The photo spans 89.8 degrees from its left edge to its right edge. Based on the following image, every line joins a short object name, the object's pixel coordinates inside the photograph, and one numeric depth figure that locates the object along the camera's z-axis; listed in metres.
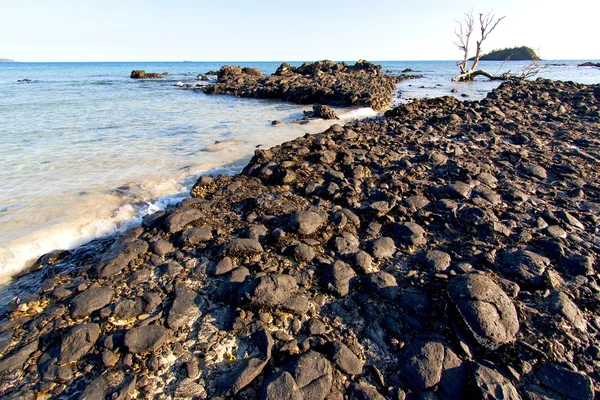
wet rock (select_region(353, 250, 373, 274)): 3.13
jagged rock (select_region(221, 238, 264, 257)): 3.32
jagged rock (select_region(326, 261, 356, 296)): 2.86
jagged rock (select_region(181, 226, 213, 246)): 3.57
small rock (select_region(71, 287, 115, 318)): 2.64
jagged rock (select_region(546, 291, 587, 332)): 2.43
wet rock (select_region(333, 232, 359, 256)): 3.39
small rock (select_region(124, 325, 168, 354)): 2.29
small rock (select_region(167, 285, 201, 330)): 2.55
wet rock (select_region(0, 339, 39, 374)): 2.18
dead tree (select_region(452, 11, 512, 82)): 28.84
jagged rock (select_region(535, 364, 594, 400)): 1.92
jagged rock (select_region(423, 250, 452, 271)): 3.11
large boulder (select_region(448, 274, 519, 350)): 2.25
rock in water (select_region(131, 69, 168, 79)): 43.19
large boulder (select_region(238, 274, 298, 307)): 2.63
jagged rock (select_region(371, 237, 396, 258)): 3.36
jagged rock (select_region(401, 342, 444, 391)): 2.06
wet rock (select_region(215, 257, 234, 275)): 3.10
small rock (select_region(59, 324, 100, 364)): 2.24
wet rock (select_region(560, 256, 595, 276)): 2.98
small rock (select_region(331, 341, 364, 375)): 2.17
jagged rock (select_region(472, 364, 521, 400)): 1.90
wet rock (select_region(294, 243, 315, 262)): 3.24
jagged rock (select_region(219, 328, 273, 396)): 2.01
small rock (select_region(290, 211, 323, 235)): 3.67
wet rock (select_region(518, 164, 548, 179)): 5.37
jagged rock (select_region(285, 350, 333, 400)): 1.96
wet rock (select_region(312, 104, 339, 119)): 12.68
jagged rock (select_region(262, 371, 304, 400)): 1.89
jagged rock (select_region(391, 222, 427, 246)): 3.56
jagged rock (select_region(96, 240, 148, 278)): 3.16
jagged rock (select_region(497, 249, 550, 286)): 2.87
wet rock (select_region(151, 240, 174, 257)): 3.45
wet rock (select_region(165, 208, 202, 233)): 3.81
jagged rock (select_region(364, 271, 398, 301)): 2.78
